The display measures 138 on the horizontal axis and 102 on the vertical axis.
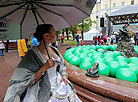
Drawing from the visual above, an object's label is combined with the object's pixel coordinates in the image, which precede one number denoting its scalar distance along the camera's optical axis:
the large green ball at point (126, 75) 1.90
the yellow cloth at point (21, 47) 5.01
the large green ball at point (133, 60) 2.72
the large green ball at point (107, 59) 2.74
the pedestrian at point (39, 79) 1.02
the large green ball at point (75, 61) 2.98
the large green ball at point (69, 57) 3.29
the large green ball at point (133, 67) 2.11
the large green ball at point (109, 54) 3.21
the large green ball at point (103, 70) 2.22
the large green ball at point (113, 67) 2.28
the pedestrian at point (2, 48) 7.11
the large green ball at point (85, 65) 2.53
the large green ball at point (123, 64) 2.33
